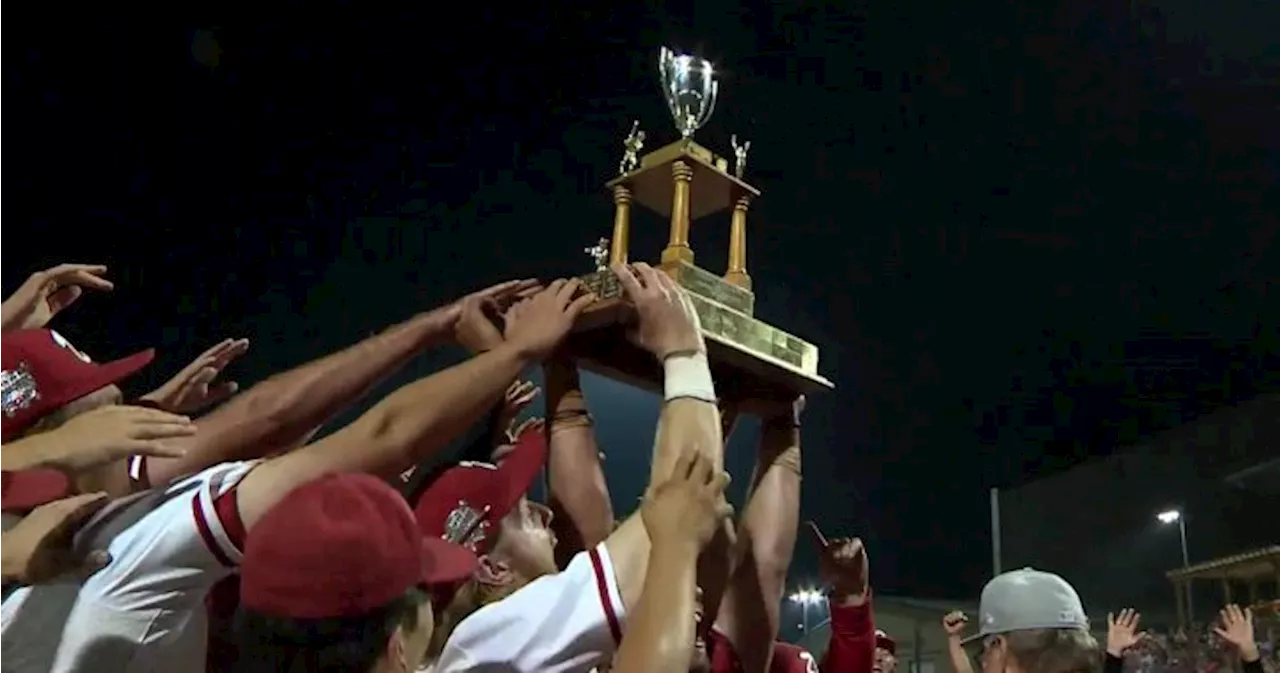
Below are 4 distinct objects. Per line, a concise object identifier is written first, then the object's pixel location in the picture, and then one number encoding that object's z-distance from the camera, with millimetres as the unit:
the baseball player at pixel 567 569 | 1578
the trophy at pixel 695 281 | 2463
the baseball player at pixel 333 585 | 1257
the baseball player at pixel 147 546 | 1484
